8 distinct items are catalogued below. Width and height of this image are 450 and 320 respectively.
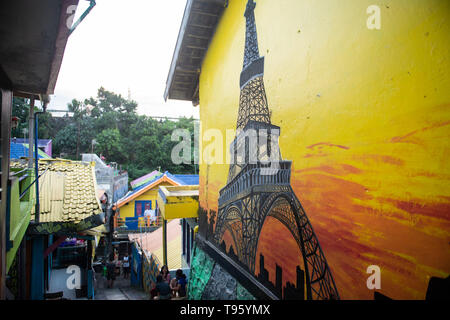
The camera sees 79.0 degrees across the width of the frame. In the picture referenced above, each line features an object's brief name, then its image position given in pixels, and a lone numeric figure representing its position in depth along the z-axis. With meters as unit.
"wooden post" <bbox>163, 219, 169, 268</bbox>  9.73
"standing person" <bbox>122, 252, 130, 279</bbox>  17.07
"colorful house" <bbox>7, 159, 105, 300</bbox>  6.96
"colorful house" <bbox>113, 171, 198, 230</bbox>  23.00
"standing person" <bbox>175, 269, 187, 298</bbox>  7.63
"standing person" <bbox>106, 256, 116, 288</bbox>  13.94
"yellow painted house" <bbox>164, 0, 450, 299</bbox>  1.83
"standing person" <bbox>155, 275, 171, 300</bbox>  6.96
